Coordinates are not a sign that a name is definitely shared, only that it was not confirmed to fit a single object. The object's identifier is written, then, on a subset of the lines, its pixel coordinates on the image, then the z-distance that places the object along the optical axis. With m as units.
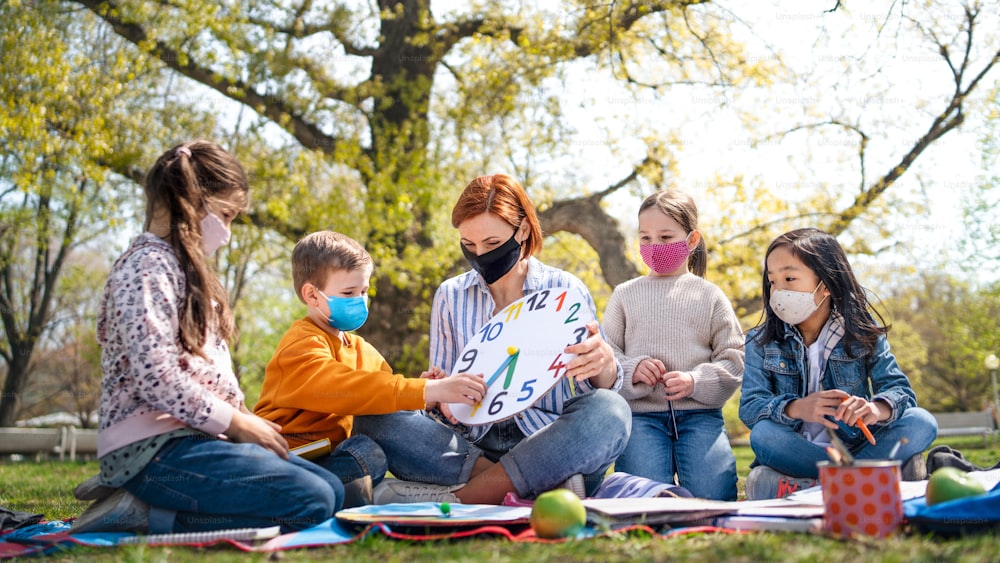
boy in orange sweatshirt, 3.46
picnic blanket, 2.70
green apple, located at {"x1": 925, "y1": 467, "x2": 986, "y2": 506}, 2.61
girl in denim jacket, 3.58
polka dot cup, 2.43
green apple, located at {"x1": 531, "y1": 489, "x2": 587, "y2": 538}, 2.65
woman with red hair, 3.45
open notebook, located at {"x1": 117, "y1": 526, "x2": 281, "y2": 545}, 2.71
